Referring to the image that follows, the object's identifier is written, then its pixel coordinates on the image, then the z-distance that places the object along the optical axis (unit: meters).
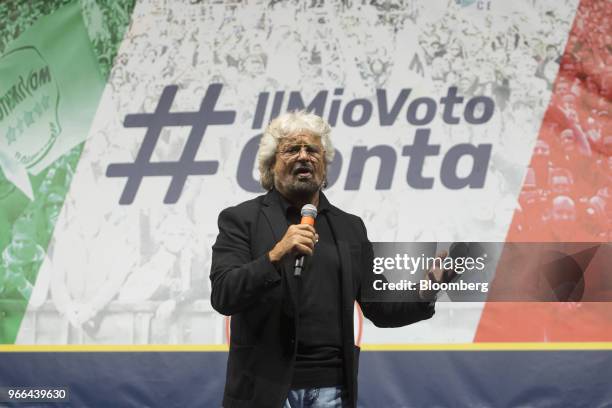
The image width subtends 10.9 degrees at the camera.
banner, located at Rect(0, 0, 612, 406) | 11.46
